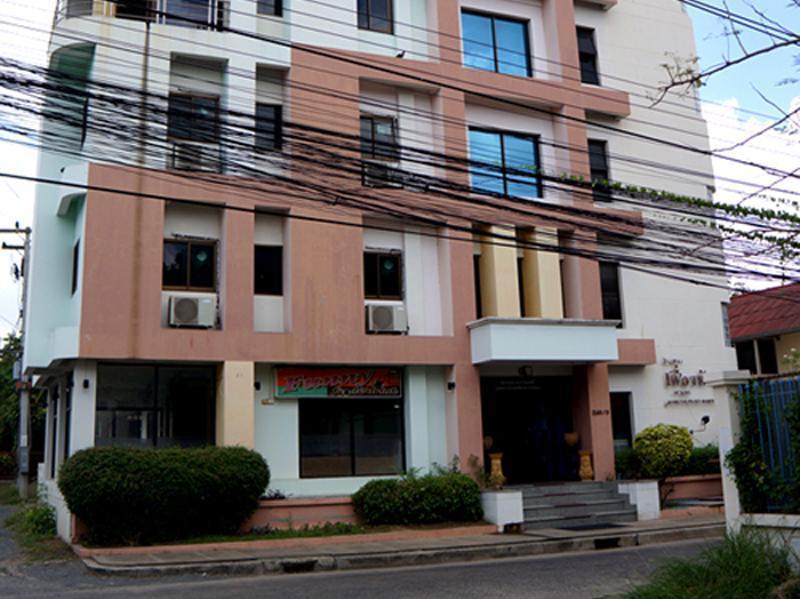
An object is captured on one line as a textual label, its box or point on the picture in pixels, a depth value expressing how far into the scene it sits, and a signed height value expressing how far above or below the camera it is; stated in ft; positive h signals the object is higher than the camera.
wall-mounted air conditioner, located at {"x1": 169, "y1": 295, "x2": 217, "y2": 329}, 57.88 +10.20
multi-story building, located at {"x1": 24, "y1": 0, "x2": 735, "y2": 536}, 57.93 +14.32
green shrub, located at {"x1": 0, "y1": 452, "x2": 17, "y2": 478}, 127.85 +0.85
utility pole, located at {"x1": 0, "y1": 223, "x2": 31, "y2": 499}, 88.53 +4.39
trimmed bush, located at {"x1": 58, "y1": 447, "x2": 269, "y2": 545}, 49.49 -1.47
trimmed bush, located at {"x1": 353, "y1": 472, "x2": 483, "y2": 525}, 57.36 -2.86
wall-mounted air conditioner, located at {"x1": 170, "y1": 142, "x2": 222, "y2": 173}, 59.16 +21.00
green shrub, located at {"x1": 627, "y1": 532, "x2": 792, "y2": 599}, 27.71 -4.15
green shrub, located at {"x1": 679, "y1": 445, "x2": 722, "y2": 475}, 71.05 -1.21
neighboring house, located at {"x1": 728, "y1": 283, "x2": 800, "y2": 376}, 98.58 +13.32
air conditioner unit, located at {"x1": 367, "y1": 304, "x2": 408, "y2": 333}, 63.46 +10.22
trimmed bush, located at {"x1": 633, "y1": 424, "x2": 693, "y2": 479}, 67.72 -0.09
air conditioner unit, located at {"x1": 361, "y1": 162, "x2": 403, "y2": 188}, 63.87 +20.86
